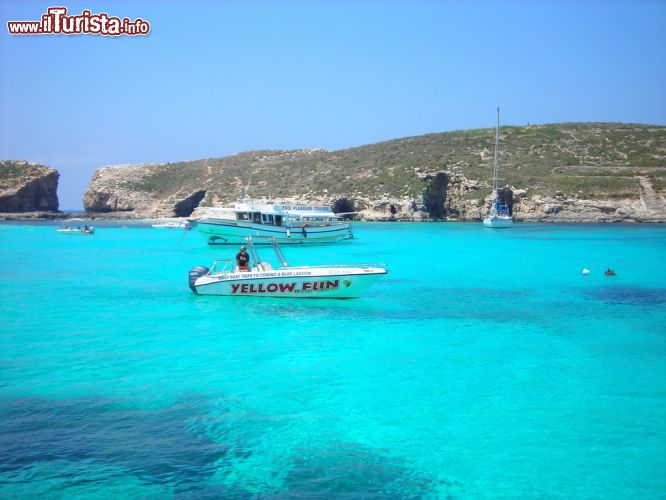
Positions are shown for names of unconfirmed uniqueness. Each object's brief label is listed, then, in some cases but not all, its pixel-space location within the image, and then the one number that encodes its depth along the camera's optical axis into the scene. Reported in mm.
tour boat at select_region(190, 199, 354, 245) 49688
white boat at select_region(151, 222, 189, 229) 76688
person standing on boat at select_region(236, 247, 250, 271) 21959
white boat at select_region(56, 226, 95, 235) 62344
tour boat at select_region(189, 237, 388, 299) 20891
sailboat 69125
